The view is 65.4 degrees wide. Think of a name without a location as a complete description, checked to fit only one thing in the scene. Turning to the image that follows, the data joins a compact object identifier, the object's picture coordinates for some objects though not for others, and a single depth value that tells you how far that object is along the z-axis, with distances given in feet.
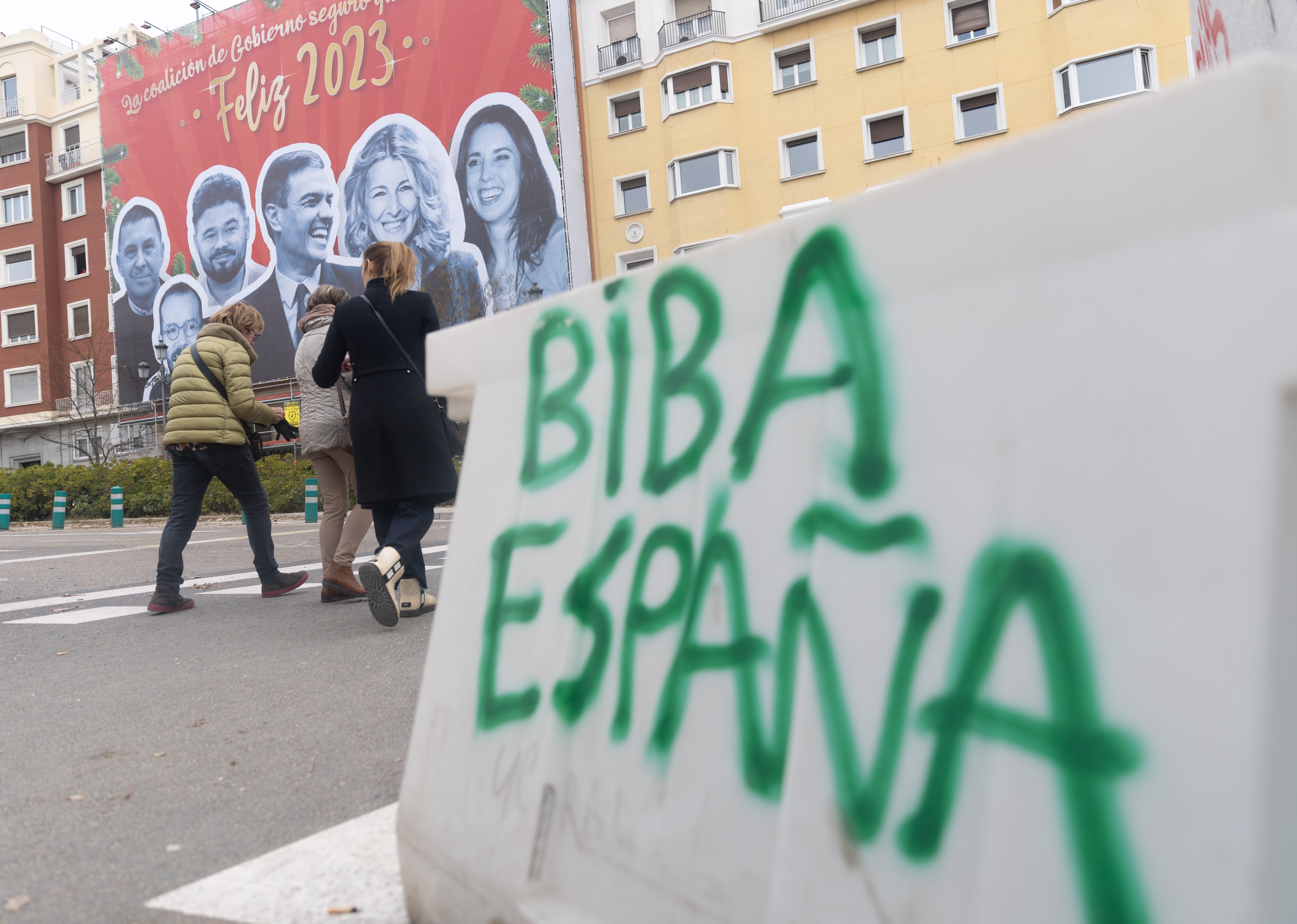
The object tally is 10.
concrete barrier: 2.77
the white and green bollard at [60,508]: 65.46
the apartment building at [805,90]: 84.69
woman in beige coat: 18.13
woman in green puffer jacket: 19.45
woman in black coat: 15.46
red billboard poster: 108.68
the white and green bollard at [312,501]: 56.49
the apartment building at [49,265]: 146.41
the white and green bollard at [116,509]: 63.98
